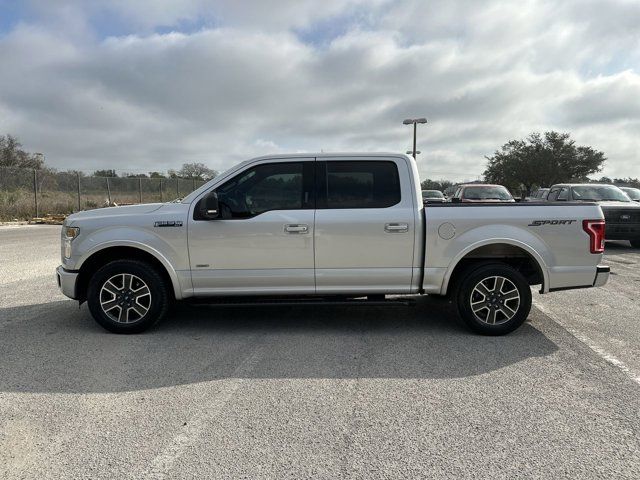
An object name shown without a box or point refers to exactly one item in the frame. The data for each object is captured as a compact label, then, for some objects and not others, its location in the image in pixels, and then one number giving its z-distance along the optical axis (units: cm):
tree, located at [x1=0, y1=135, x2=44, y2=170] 3431
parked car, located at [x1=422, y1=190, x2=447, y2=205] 2485
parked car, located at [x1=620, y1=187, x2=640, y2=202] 1703
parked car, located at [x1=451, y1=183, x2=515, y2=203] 1549
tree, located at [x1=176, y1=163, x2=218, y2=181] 5319
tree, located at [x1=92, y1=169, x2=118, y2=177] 3382
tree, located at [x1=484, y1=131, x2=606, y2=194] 4719
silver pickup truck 514
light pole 2870
